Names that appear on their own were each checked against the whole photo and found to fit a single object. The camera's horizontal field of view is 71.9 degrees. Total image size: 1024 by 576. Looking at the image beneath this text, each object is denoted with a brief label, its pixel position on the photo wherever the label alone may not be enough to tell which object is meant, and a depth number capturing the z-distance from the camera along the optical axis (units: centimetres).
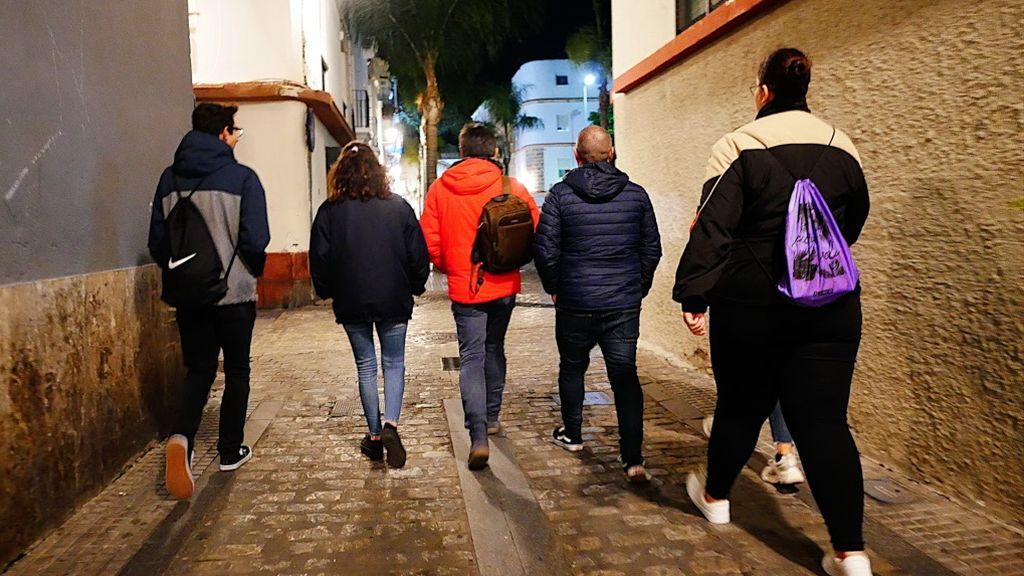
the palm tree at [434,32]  1983
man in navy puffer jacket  384
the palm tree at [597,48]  2734
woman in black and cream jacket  270
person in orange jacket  409
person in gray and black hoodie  379
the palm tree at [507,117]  3600
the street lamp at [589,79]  3252
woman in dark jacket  404
